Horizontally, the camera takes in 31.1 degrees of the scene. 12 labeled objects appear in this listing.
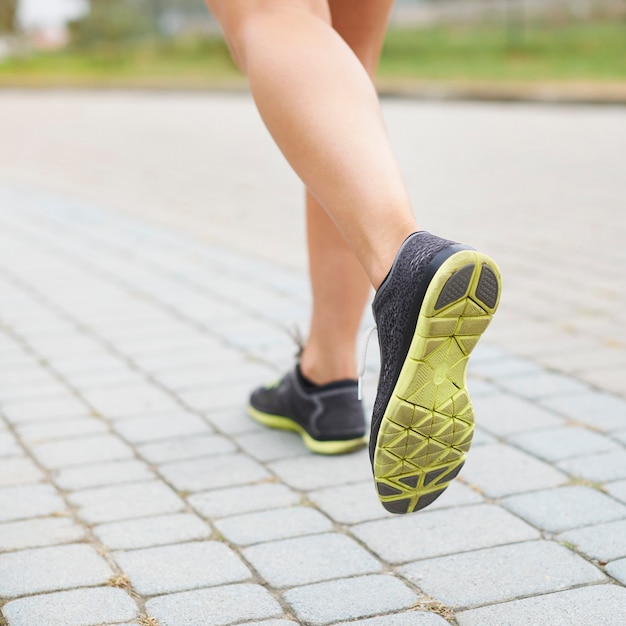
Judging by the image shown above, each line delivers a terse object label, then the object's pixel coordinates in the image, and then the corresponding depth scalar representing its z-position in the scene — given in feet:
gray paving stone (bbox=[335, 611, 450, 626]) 5.57
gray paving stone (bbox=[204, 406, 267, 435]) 8.75
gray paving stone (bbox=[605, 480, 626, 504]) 7.11
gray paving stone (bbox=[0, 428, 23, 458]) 8.26
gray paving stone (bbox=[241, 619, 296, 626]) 5.59
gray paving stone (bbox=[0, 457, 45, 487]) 7.67
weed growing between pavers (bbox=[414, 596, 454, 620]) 5.65
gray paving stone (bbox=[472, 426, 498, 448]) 8.27
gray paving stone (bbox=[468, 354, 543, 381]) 10.10
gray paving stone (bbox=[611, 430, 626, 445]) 8.19
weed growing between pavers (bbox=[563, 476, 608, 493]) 7.27
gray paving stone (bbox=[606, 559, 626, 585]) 5.96
